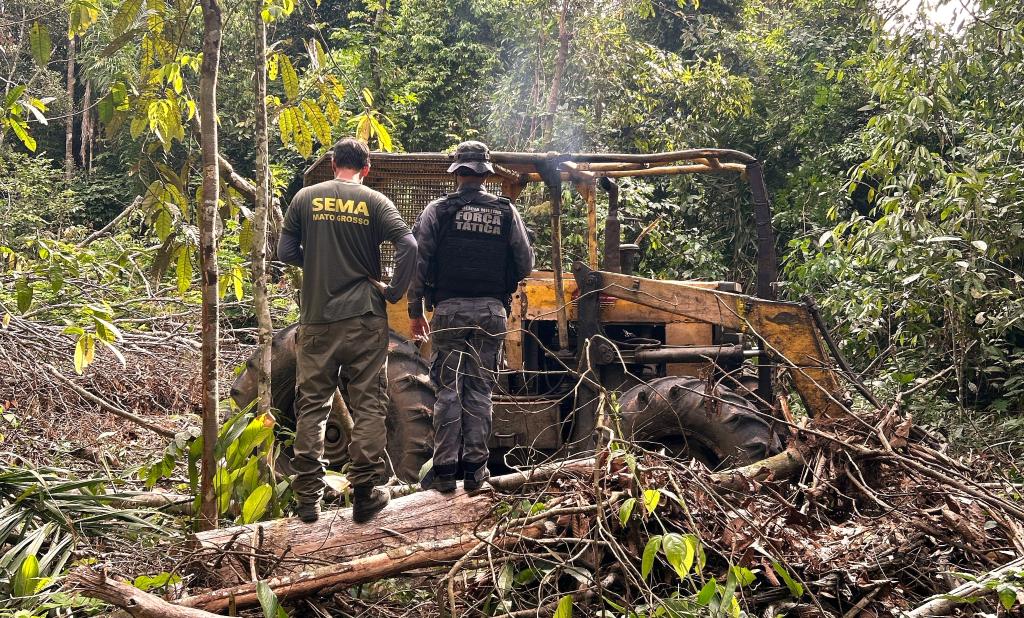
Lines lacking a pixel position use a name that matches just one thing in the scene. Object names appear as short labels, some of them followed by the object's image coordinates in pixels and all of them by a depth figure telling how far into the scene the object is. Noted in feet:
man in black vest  17.19
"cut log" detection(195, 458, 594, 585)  13.96
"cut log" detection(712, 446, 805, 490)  16.97
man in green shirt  16.16
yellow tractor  20.45
